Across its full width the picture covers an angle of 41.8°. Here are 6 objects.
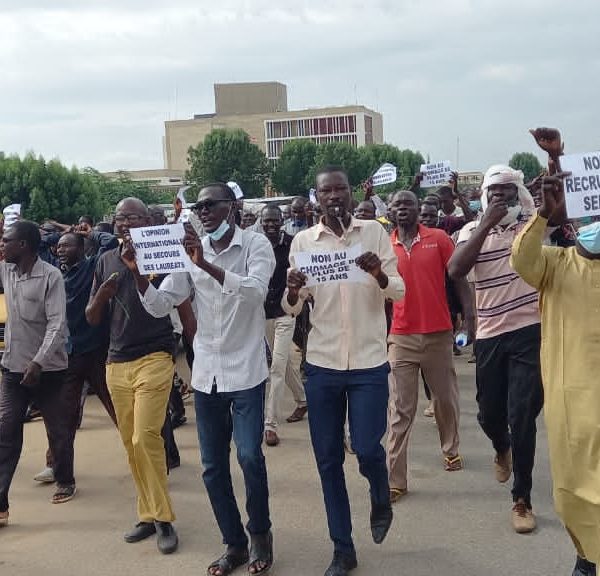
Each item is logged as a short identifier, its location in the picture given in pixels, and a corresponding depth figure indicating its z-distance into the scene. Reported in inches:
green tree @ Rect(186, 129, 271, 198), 2706.7
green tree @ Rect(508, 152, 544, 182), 3054.9
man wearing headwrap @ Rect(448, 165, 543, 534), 175.2
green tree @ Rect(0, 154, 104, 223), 1747.0
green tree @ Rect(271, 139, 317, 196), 2797.7
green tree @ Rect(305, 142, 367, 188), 2630.4
